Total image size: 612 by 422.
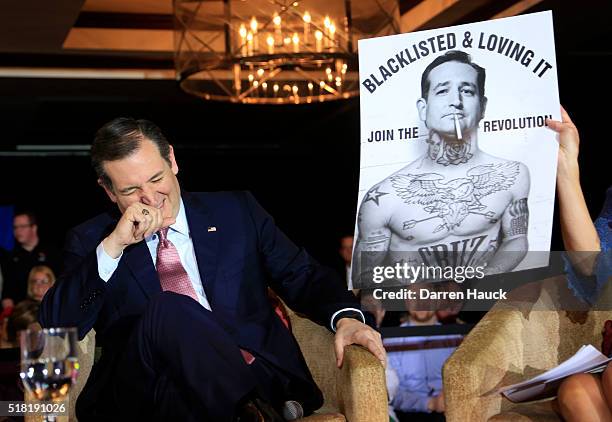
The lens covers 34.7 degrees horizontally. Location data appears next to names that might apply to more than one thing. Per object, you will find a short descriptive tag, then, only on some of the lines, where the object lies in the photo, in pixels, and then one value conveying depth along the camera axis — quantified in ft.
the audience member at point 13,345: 11.00
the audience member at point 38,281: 20.45
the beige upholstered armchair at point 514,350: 7.72
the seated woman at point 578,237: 7.27
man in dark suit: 7.61
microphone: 8.24
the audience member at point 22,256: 24.80
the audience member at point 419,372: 14.01
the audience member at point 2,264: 25.29
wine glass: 5.21
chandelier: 18.02
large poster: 8.00
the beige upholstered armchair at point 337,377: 7.80
